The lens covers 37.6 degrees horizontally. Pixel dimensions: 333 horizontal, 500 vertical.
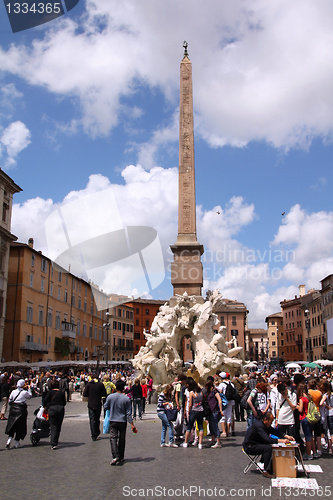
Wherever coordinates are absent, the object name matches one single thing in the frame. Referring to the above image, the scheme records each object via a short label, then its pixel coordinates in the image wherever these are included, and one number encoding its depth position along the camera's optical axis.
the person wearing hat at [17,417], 7.79
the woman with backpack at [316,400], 7.13
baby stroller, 8.01
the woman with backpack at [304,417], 6.95
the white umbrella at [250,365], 18.56
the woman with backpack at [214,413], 7.90
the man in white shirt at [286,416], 6.64
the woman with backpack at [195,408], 7.76
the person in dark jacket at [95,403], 8.60
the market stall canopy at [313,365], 26.14
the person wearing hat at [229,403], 8.97
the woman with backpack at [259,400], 6.92
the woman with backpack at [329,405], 7.26
